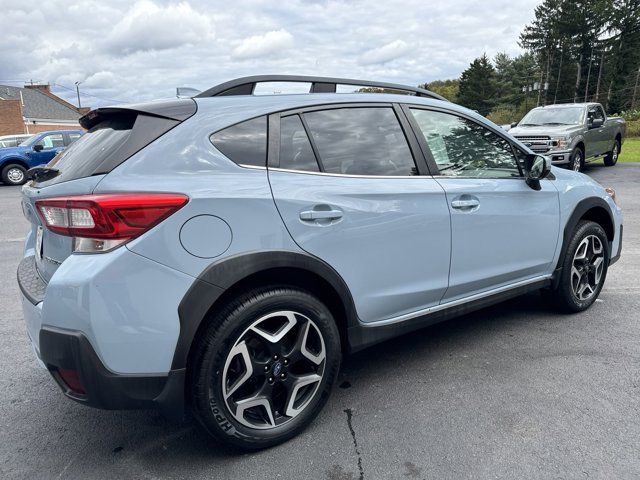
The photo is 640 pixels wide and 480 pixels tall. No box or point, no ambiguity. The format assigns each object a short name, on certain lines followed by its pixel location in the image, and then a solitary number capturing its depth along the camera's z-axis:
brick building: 48.44
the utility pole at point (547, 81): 67.07
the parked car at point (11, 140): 16.78
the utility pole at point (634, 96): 44.70
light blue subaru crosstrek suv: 2.02
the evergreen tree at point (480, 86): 80.50
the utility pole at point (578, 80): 62.87
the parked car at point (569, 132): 11.94
